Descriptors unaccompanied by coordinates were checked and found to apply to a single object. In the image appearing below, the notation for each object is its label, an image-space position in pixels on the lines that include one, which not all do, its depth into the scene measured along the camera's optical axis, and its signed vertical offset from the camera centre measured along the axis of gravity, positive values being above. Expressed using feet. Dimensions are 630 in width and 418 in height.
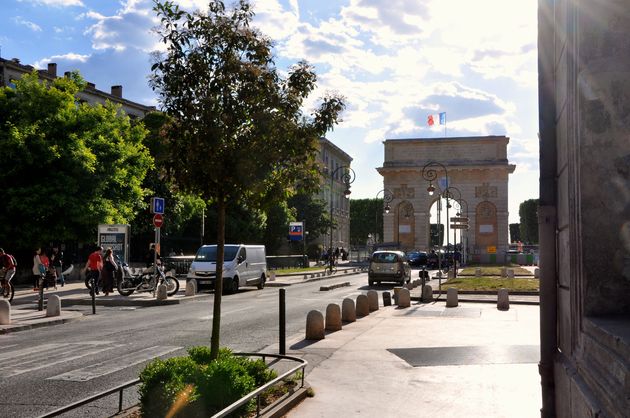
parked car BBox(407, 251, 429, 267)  195.10 -2.54
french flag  229.45 +46.65
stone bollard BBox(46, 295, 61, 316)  53.11 -4.95
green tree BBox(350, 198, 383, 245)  398.62 +18.80
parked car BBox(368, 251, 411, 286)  103.91 -2.79
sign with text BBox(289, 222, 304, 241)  153.28 +4.50
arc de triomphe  229.66 +24.62
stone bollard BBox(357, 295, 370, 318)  54.65 -4.83
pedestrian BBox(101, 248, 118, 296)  76.02 -2.80
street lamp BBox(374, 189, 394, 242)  234.03 +20.30
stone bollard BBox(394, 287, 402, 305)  67.33 -4.80
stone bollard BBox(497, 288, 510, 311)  61.98 -5.00
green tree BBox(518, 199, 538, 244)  407.64 +19.61
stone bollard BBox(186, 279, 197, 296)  78.18 -4.91
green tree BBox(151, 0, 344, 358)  22.84 +5.01
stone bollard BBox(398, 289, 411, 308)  64.34 -4.98
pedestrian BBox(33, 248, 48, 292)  67.36 -2.05
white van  86.22 -2.58
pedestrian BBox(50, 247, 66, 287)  93.09 -2.29
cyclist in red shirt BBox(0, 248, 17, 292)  68.34 -2.11
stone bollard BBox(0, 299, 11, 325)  47.75 -4.93
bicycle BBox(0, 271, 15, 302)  68.69 -4.59
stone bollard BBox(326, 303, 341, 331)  45.16 -4.86
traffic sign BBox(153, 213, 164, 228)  74.84 +3.30
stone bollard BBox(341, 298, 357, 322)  50.52 -4.93
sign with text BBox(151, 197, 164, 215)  76.84 +5.27
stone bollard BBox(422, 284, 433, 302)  70.49 -4.87
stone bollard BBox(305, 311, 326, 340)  40.14 -4.89
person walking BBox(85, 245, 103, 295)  74.59 -2.00
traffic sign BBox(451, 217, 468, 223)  97.86 +4.87
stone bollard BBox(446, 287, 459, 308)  64.13 -4.99
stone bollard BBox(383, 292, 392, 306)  66.33 -5.07
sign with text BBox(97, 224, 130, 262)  85.10 +1.24
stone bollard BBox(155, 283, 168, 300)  69.15 -4.76
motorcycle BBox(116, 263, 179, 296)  76.65 -4.07
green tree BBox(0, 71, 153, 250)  93.81 +12.60
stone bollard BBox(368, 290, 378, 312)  59.26 -4.74
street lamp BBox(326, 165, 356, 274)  141.18 +16.12
